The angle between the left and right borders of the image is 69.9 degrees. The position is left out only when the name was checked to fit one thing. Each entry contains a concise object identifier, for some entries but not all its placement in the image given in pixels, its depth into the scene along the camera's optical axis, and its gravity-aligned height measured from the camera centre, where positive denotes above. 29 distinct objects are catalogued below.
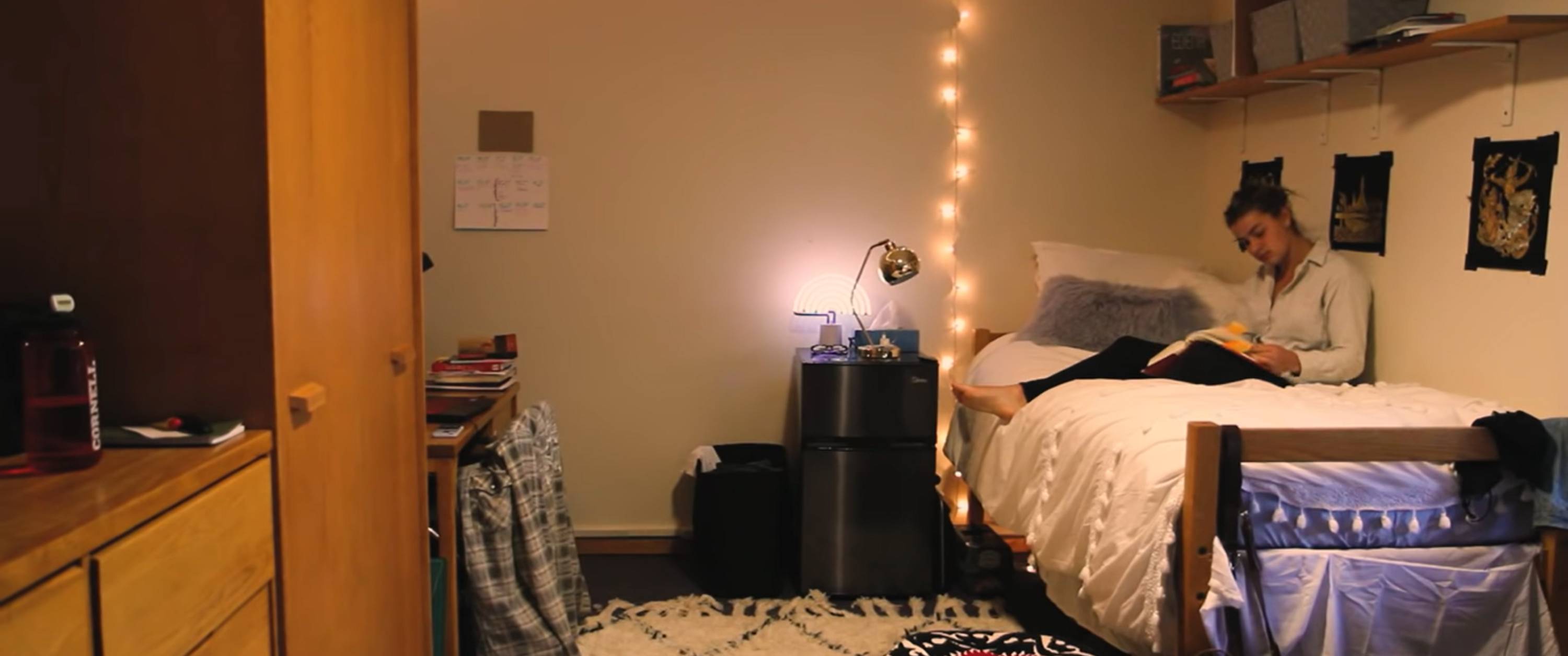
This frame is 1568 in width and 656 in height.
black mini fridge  3.43 -0.73
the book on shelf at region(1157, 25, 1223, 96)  3.88 +0.68
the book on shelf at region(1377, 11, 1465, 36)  2.57 +0.53
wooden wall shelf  2.38 +0.50
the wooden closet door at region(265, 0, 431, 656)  1.45 -0.15
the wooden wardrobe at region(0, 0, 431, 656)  1.19 -0.04
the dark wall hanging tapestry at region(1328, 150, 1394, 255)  3.10 +0.13
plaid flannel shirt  2.62 -0.75
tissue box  3.75 -0.33
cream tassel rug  3.02 -1.10
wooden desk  2.46 -0.59
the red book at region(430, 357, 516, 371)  3.21 -0.38
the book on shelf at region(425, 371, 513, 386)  3.13 -0.41
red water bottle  1.20 -0.19
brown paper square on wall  3.79 +0.34
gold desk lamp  3.53 -0.09
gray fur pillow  3.56 -0.22
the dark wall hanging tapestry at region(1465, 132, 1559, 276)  2.51 +0.12
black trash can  3.44 -0.90
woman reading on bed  3.00 -0.21
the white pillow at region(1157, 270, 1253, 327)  3.53 -0.15
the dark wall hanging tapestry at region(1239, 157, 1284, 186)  3.65 +0.25
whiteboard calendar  3.80 +0.14
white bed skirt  2.07 -0.65
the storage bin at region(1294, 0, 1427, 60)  2.81 +0.59
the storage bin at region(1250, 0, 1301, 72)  3.23 +0.62
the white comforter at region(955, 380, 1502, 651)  2.13 -0.46
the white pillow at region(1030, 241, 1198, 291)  3.78 -0.07
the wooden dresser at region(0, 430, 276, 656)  0.94 -0.32
